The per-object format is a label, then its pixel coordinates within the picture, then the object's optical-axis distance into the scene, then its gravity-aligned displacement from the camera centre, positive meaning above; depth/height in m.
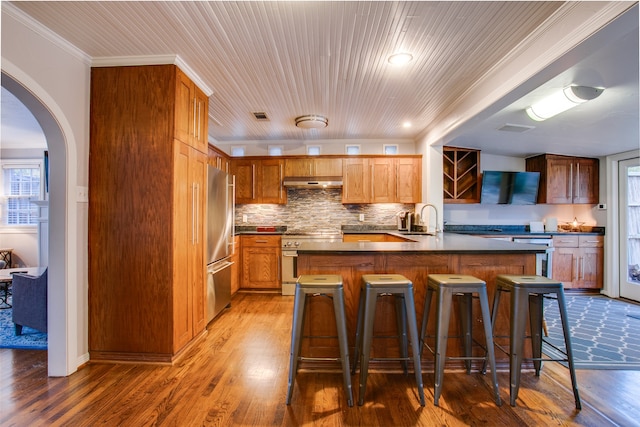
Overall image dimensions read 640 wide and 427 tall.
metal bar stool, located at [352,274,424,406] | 1.76 -0.62
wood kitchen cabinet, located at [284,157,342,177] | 4.74 +0.77
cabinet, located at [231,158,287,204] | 4.77 +0.57
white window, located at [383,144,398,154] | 5.00 +1.15
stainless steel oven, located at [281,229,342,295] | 4.38 -0.68
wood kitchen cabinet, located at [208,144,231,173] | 3.84 +0.79
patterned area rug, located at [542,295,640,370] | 2.34 -1.22
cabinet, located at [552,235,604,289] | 4.52 -0.76
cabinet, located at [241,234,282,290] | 4.45 -0.74
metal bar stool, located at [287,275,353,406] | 1.75 -0.67
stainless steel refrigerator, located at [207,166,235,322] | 3.05 -0.31
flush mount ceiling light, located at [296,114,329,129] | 3.73 +1.23
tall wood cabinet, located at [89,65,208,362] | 2.28 -0.01
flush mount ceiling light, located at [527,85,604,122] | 2.58 +1.09
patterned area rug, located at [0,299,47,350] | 2.54 -1.21
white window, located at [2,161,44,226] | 5.24 +0.41
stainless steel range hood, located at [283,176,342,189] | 4.64 +0.53
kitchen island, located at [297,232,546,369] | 2.18 -0.45
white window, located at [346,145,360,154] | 5.04 +1.14
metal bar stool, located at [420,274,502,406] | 1.76 -0.63
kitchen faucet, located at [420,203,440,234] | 4.46 -0.04
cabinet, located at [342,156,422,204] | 4.71 +0.56
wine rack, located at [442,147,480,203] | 4.82 +0.67
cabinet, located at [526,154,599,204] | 4.66 +0.57
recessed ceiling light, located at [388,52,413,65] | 2.24 +1.25
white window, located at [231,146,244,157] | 5.11 +1.11
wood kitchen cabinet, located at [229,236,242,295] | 4.18 -0.82
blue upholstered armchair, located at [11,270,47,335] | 2.57 -0.82
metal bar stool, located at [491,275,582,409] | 1.76 -0.65
